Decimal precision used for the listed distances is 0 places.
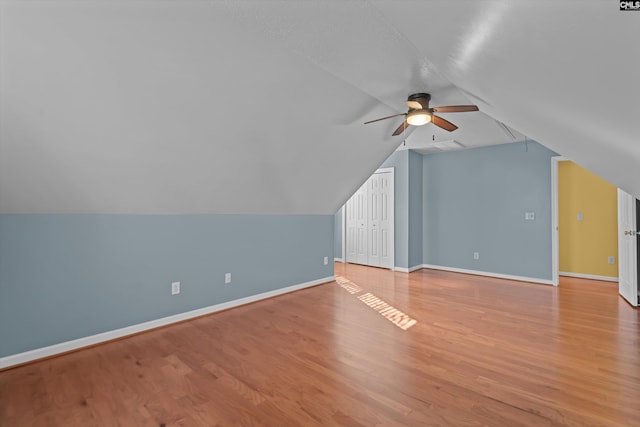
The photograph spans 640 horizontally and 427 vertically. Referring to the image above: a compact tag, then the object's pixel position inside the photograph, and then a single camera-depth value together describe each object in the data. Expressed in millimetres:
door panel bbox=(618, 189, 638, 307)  3762
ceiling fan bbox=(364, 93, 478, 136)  2888
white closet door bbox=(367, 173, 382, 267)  6527
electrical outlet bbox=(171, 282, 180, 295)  3367
